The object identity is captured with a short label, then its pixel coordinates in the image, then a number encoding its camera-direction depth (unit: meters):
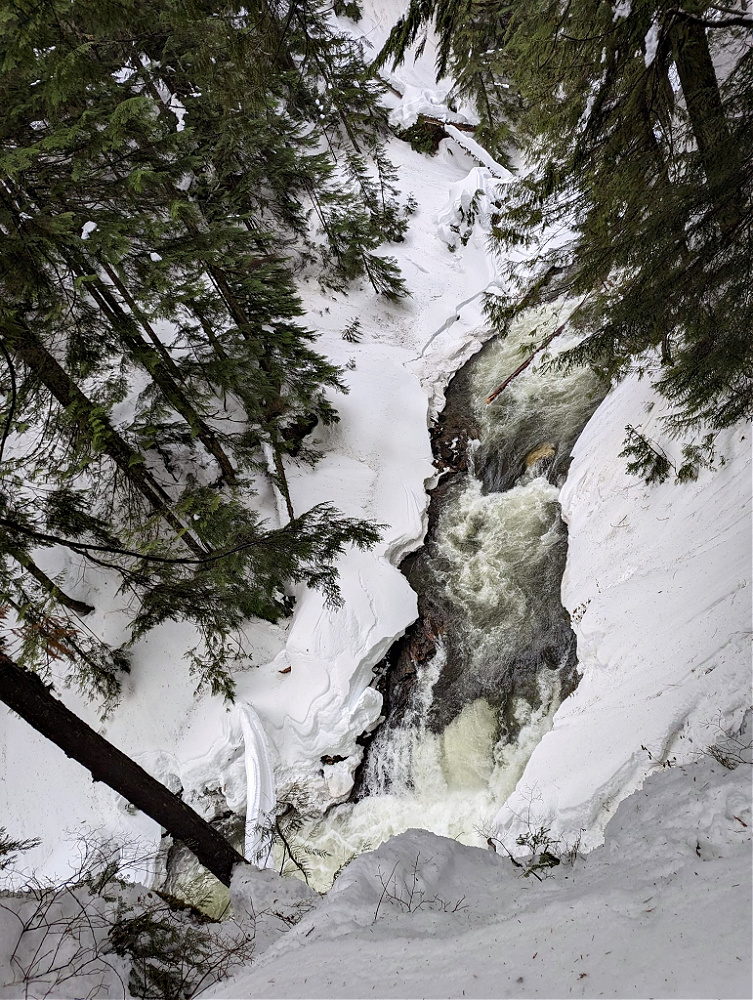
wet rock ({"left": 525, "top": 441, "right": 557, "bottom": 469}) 10.27
